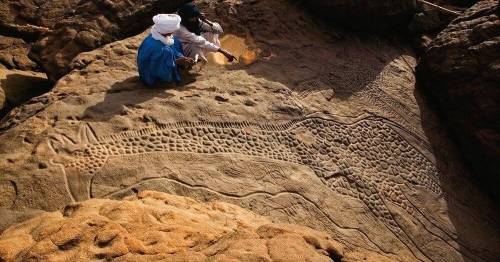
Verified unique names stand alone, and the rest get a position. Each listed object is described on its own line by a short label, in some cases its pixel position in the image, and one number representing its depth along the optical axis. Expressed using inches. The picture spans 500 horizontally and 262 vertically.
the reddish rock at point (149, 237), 107.8
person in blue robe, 198.4
